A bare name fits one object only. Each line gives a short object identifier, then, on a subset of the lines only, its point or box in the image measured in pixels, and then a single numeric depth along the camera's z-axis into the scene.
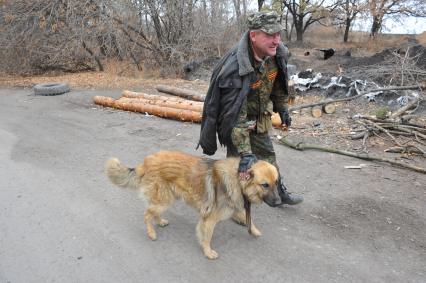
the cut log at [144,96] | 9.77
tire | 11.77
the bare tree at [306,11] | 26.19
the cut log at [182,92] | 10.46
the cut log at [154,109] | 8.56
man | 3.50
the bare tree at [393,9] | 21.89
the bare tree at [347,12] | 23.27
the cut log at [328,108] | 8.86
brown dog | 3.52
